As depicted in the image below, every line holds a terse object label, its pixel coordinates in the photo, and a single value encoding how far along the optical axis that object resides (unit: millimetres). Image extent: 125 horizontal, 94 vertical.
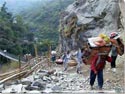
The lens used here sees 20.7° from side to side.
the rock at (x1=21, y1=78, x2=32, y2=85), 9138
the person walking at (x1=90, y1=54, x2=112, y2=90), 7605
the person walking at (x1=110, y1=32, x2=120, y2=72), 9103
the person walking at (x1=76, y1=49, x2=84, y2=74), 14514
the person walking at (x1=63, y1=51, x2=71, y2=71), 17200
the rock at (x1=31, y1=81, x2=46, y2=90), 8542
